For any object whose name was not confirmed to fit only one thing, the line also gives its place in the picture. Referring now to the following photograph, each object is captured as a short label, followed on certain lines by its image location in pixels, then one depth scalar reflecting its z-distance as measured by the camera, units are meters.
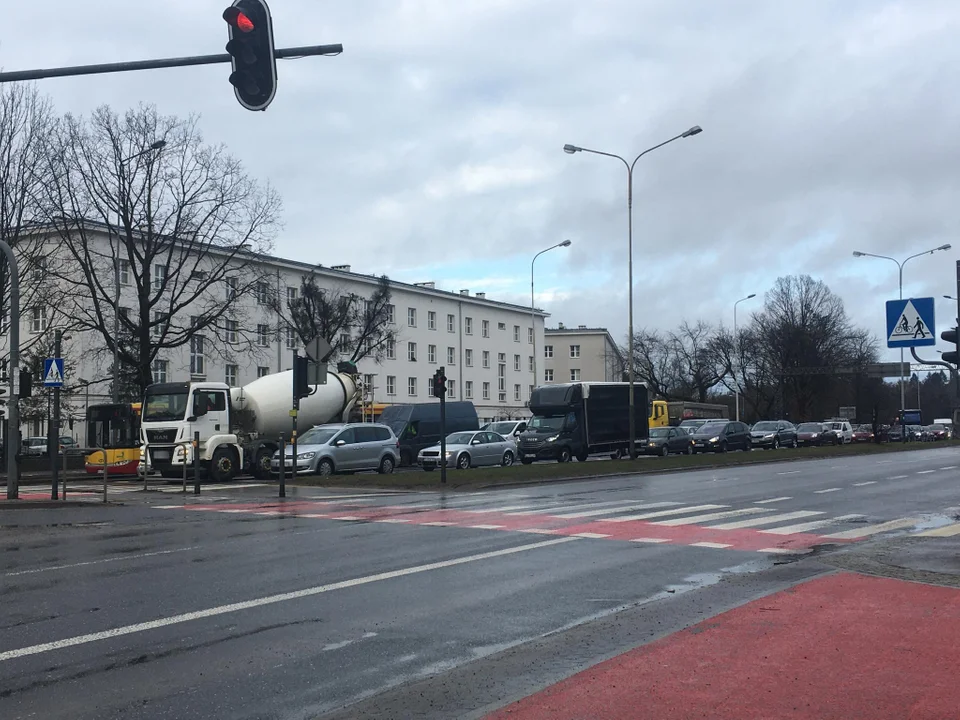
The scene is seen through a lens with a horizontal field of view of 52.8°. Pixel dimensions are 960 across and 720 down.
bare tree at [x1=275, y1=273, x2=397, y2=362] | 57.44
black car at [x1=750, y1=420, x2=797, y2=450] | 55.84
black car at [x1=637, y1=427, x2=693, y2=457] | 45.41
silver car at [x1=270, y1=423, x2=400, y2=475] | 29.80
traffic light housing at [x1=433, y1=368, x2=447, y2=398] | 25.92
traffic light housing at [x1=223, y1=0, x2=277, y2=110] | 10.16
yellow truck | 69.50
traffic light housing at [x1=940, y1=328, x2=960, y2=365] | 14.43
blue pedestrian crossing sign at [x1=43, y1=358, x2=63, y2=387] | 21.14
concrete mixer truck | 29.59
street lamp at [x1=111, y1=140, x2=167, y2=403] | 37.75
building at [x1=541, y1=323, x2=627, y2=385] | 121.12
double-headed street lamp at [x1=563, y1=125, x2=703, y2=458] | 35.34
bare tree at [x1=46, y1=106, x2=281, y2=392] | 38.66
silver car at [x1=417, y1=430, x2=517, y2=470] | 34.16
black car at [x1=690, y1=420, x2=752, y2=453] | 49.47
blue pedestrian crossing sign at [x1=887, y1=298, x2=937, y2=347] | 22.17
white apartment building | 52.61
